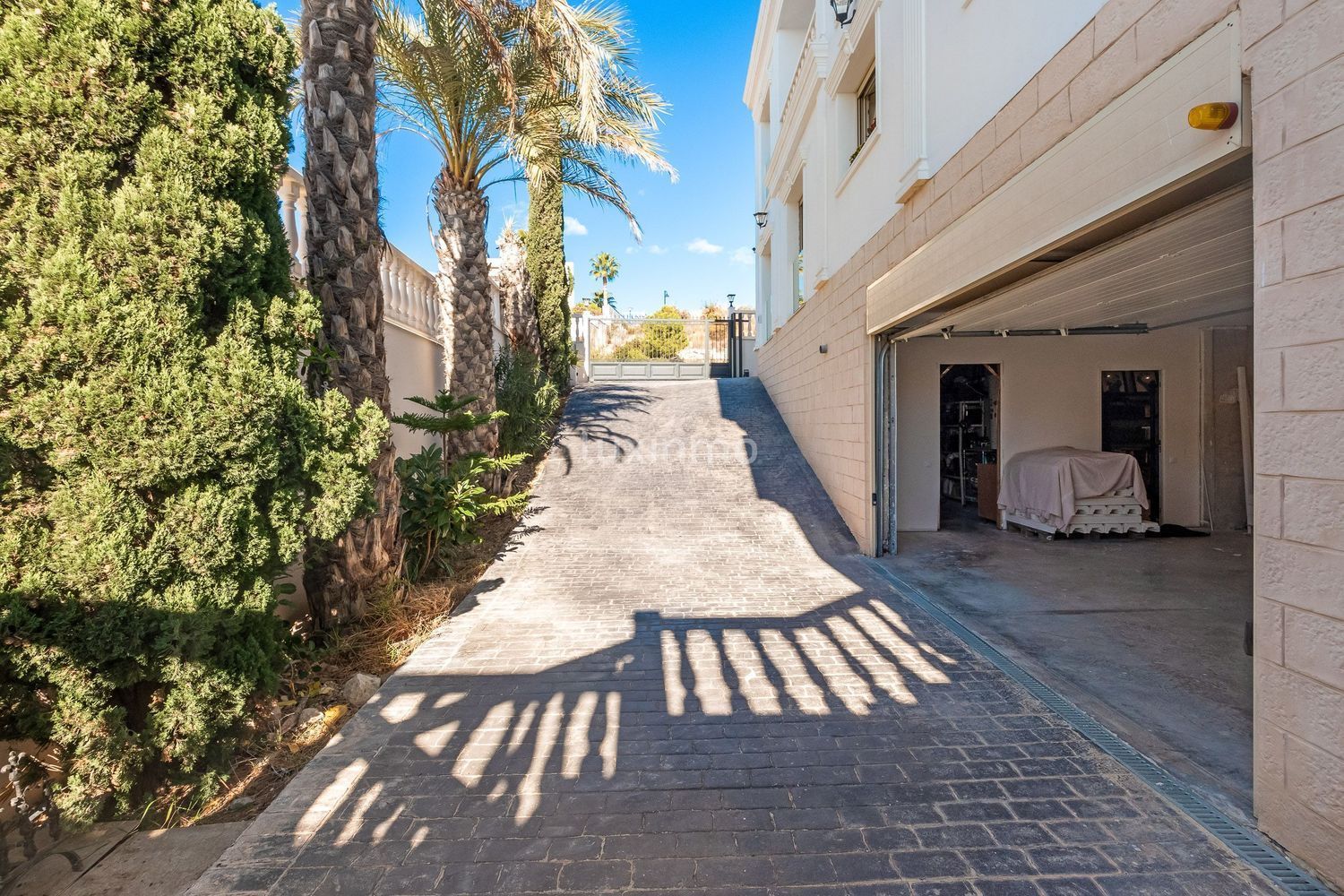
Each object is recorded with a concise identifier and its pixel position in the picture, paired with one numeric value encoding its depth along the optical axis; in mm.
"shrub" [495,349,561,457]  9102
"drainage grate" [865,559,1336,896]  2121
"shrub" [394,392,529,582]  5625
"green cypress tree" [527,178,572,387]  12406
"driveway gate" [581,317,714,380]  18459
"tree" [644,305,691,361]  18859
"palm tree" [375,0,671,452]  6277
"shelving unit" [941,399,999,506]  10344
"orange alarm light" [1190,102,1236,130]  2248
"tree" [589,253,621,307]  50438
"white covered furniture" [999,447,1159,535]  7793
